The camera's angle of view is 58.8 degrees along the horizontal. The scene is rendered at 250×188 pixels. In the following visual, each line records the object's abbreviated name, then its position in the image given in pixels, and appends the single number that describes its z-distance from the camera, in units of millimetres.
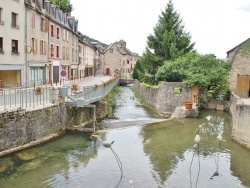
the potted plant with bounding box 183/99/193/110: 17636
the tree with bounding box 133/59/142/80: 49438
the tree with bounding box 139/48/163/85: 28207
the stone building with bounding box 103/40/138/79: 57833
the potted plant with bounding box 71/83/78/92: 15312
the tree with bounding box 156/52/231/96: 20124
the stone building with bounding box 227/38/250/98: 20891
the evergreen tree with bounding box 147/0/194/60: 27943
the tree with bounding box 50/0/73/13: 38324
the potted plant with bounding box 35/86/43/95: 12580
